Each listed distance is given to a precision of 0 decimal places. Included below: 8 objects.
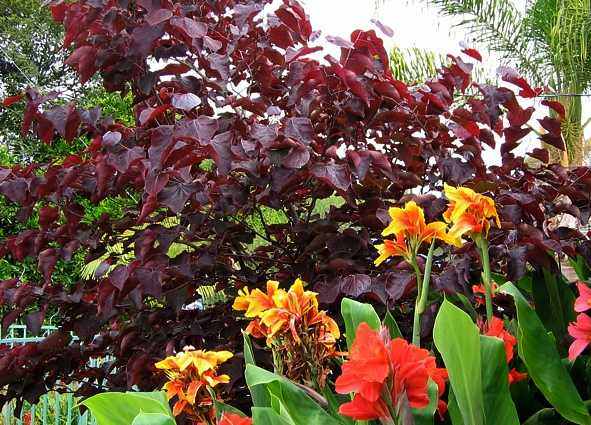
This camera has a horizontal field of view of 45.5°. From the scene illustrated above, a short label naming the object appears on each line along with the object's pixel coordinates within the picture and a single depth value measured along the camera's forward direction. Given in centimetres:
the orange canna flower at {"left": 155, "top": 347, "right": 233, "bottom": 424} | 112
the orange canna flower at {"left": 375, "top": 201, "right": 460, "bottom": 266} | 115
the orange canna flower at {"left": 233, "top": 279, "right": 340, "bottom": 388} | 110
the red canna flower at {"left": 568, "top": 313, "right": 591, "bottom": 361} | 109
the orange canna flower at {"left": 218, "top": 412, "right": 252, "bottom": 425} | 101
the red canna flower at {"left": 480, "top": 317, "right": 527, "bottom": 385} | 124
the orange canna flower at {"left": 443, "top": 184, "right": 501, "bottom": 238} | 119
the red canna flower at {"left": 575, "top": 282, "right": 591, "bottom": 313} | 111
